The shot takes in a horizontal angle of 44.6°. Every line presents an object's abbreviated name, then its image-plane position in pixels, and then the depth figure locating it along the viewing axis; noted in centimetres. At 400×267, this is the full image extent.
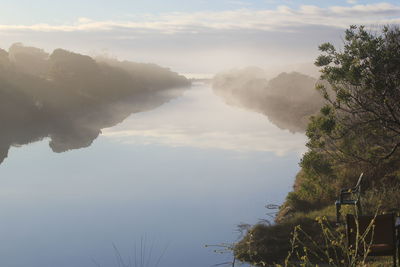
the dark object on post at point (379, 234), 833
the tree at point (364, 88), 1602
